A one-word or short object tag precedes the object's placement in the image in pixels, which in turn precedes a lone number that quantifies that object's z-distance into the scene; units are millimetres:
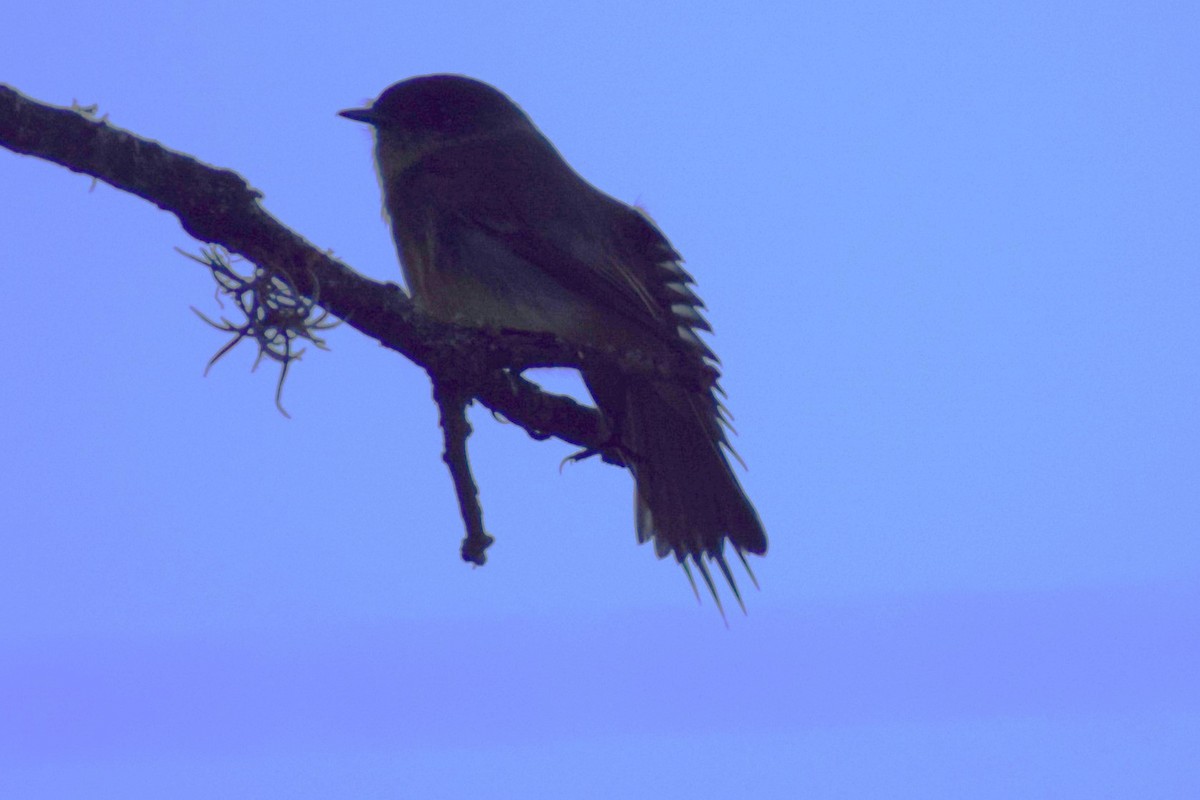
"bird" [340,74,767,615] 8336
